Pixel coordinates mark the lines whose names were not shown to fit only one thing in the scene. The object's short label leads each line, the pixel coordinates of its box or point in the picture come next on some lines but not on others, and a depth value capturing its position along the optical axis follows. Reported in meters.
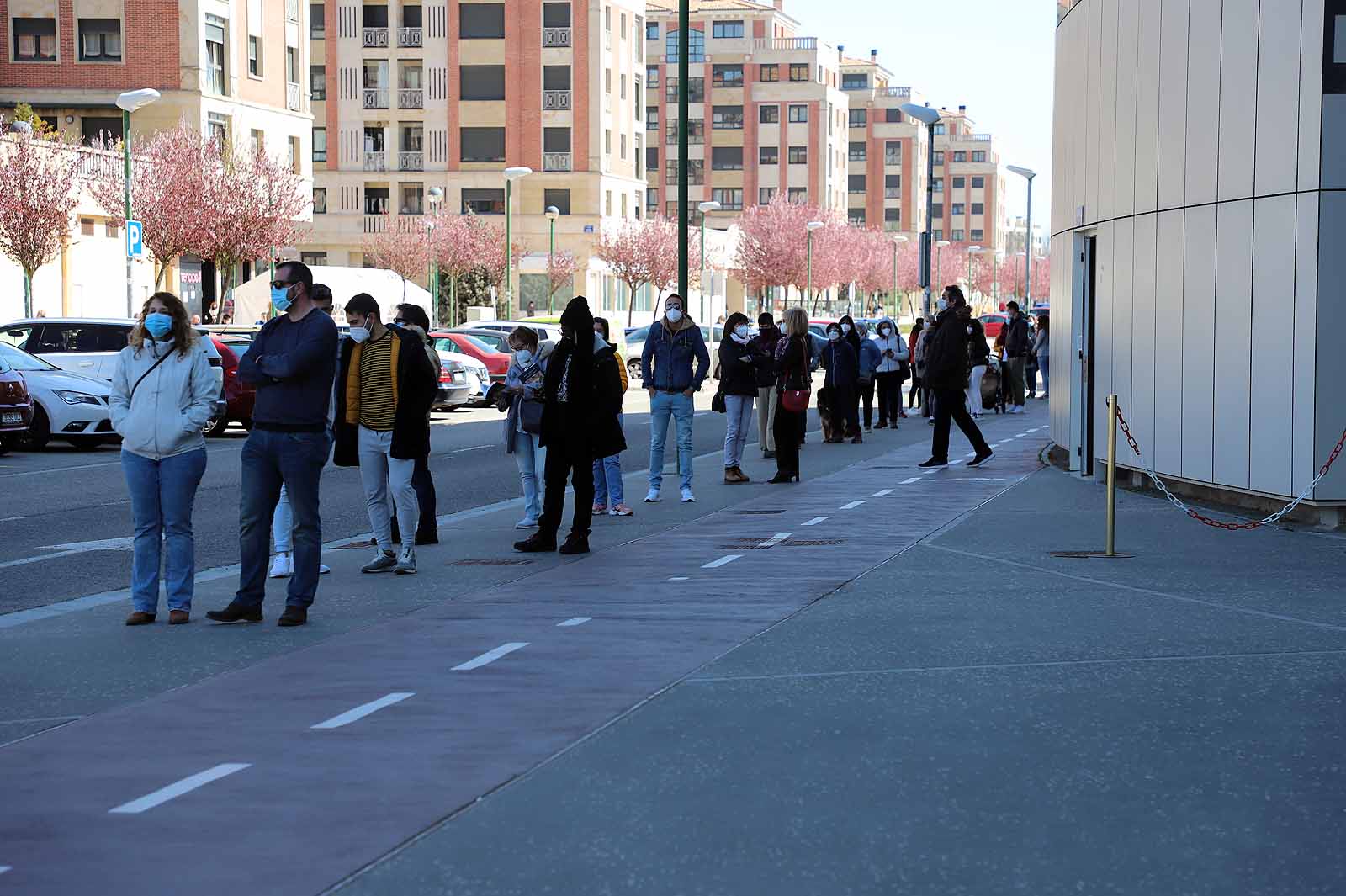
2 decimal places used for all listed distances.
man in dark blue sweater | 9.87
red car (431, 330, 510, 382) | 37.88
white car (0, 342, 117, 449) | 24.17
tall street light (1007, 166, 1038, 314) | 74.66
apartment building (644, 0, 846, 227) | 127.88
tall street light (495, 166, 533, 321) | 55.84
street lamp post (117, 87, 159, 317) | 33.91
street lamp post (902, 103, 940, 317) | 37.69
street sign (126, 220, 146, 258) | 34.41
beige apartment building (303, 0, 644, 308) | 81.75
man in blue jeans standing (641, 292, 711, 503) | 16.98
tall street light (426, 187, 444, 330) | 64.44
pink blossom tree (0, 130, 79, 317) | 40.44
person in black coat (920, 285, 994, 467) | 20.28
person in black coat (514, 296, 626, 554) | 13.20
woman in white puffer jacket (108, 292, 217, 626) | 9.77
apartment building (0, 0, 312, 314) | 55.44
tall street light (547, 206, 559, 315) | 69.76
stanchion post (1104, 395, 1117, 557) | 12.41
